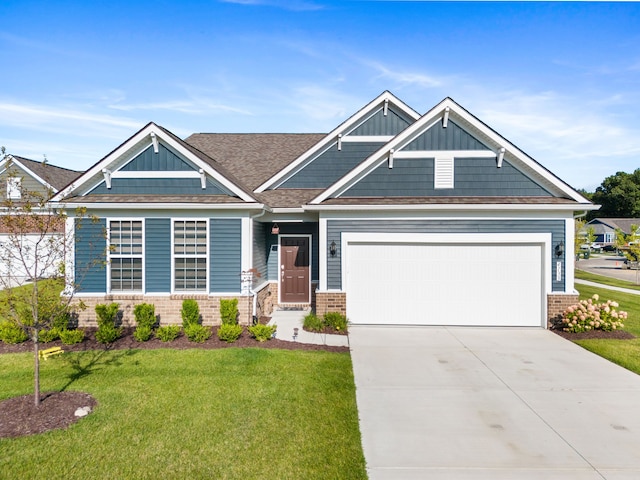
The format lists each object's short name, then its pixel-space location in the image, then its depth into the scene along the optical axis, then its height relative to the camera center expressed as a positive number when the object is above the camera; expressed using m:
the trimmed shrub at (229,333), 8.61 -2.11
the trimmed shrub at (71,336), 8.41 -2.15
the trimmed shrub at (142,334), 8.66 -2.15
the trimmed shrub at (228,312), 9.13 -1.74
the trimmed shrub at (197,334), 8.65 -2.14
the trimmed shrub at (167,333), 8.66 -2.14
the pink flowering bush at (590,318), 9.82 -2.02
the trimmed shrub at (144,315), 9.22 -1.83
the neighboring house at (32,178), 19.38 +3.39
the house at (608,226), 65.38 +2.54
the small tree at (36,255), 5.46 -0.23
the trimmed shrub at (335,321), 9.98 -2.14
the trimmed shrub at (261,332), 8.73 -2.12
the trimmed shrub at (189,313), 9.34 -1.80
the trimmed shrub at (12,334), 8.59 -2.14
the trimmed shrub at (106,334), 8.52 -2.14
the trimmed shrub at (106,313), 8.92 -1.74
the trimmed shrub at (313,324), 9.97 -2.21
